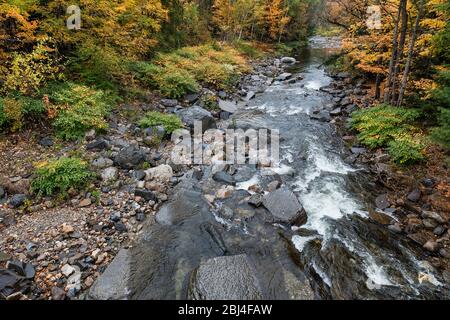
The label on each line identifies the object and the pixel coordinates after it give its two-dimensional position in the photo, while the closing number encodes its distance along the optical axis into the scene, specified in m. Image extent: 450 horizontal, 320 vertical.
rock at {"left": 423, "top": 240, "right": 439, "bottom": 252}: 6.35
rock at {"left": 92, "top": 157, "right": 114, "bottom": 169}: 7.96
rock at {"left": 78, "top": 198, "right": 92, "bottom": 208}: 6.74
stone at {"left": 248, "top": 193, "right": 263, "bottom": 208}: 7.52
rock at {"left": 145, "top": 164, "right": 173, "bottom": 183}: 8.14
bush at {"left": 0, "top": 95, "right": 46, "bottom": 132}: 7.83
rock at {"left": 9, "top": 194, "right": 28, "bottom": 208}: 6.42
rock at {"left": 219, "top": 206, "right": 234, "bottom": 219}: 7.20
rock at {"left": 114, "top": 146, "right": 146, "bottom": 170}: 8.26
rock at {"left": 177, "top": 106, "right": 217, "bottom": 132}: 11.73
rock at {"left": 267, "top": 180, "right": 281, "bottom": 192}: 8.26
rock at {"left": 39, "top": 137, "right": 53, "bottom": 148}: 8.27
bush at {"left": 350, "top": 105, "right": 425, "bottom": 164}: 8.87
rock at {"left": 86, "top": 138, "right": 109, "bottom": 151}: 8.61
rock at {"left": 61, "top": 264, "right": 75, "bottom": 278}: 5.17
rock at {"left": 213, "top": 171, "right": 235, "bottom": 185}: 8.55
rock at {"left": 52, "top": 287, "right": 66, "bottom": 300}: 4.80
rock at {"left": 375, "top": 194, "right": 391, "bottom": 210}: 7.76
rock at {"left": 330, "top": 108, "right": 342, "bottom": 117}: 13.95
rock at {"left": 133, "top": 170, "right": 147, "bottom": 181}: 7.96
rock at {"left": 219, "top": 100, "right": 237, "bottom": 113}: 14.42
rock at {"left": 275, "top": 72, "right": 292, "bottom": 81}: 21.90
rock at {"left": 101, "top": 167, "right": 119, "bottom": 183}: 7.63
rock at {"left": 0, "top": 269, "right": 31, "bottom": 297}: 4.62
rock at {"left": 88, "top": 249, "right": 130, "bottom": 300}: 4.86
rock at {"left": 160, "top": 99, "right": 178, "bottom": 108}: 13.00
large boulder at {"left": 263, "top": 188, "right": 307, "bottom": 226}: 7.08
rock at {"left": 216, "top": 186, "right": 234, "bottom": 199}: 7.91
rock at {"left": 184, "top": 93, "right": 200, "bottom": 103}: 14.06
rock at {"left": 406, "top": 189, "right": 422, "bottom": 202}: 7.71
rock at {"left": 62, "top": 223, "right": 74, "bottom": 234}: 5.94
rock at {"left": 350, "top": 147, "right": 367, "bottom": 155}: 10.40
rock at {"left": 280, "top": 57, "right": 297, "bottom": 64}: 29.56
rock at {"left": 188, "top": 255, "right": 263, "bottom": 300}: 4.81
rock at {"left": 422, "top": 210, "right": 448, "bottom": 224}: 6.91
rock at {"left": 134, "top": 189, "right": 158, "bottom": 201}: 7.36
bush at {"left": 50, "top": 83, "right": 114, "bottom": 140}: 8.78
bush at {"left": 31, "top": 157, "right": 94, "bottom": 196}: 6.79
